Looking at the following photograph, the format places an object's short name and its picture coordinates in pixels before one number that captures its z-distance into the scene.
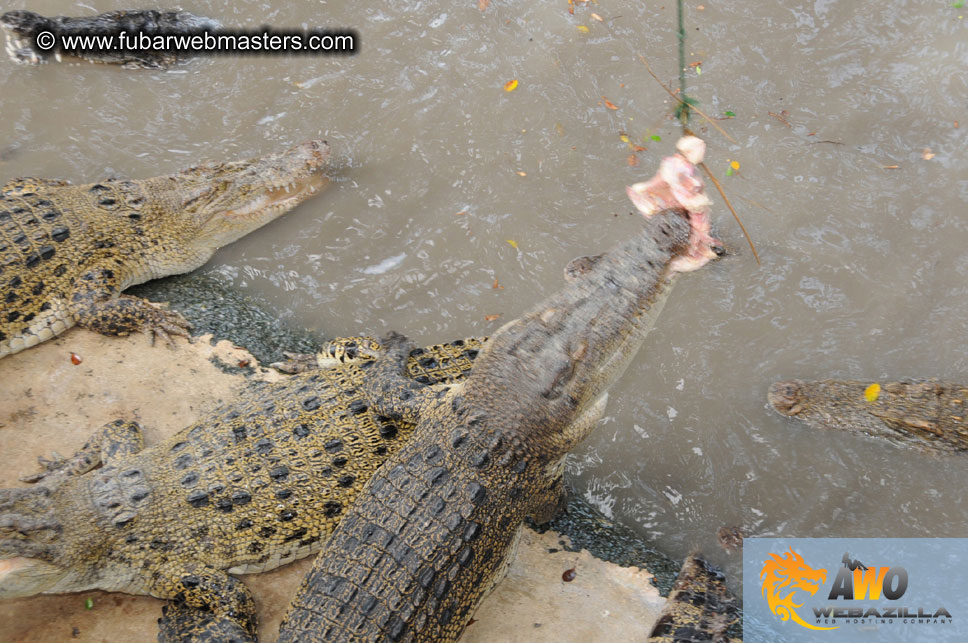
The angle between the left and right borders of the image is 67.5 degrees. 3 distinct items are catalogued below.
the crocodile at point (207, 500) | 3.67
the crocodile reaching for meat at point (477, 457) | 3.26
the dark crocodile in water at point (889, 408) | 4.35
